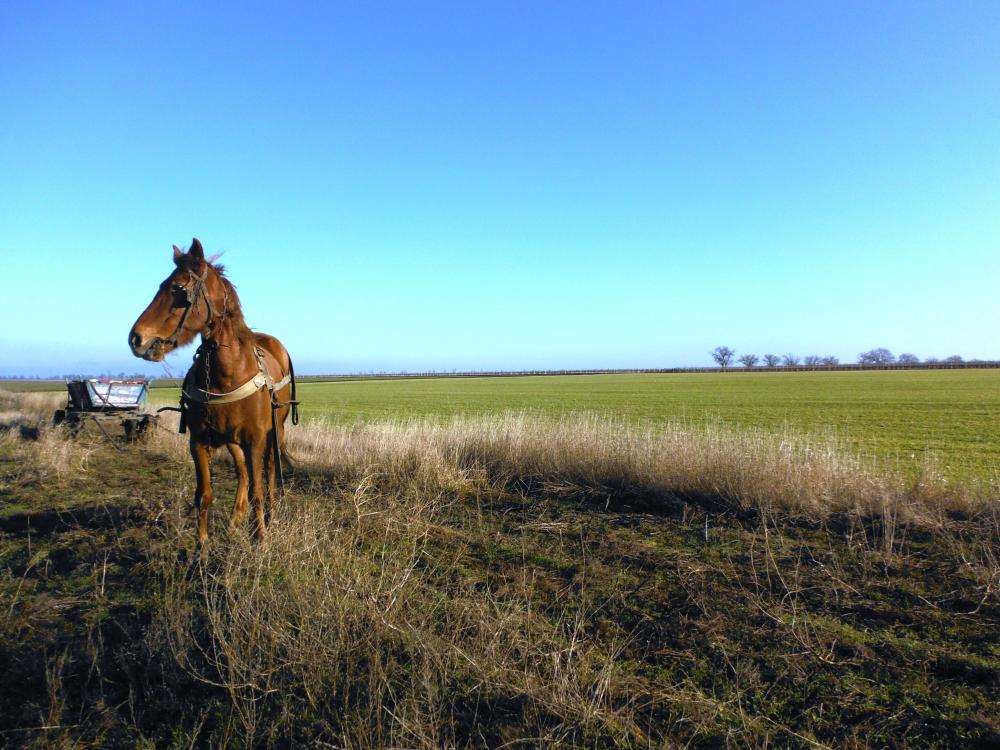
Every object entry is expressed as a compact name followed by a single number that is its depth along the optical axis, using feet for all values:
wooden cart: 38.75
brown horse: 14.53
